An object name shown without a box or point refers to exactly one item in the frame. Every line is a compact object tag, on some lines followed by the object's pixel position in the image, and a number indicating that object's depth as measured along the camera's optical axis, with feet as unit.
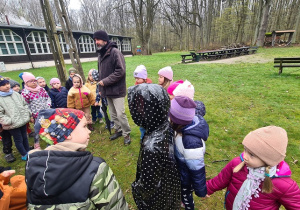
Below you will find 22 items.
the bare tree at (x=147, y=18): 88.48
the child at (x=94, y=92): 15.74
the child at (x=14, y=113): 9.81
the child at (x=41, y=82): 14.62
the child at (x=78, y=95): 13.39
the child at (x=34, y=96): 12.27
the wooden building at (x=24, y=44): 58.18
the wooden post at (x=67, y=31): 20.35
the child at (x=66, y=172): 3.62
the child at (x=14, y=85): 12.90
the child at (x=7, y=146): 11.02
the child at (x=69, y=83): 16.26
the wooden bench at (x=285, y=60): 23.66
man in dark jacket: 10.69
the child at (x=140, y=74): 12.05
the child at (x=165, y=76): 10.96
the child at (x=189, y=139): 4.96
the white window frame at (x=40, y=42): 64.69
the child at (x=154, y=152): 4.50
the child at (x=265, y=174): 3.94
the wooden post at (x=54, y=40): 19.87
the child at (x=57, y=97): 14.24
